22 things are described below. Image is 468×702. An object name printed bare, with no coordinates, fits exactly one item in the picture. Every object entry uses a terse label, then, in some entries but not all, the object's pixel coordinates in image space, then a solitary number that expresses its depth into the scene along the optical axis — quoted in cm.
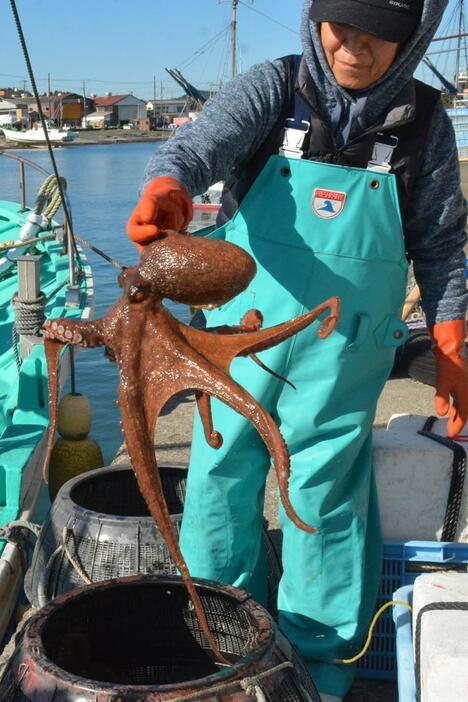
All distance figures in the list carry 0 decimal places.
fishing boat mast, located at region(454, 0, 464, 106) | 6419
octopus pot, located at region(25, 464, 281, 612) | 343
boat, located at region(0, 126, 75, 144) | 7182
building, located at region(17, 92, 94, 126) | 10906
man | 270
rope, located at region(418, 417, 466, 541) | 333
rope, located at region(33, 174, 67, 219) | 1150
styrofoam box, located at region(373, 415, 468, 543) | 334
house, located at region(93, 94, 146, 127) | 11962
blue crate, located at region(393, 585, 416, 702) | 239
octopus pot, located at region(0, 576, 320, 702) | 221
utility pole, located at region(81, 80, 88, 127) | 11526
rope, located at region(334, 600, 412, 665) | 305
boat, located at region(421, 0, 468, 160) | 3997
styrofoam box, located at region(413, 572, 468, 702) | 215
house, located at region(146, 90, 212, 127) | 12294
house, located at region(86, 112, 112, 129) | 11738
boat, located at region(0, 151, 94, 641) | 449
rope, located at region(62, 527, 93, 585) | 344
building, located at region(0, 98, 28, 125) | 10069
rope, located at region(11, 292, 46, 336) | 680
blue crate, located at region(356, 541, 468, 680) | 324
